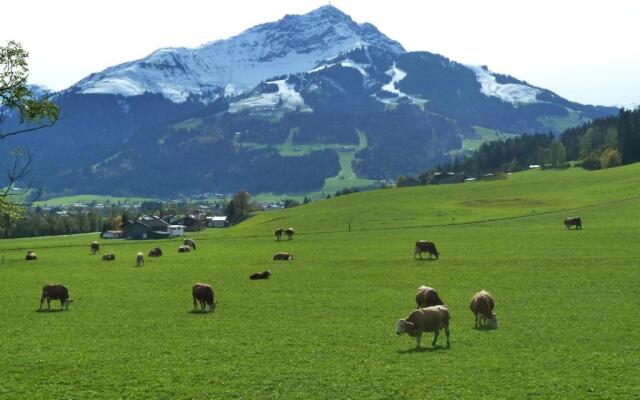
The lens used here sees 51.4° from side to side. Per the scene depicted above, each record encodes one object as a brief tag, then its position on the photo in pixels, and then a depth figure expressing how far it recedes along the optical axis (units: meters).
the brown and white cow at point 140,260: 66.50
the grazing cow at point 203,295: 37.47
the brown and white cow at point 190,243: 86.81
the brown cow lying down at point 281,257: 64.38
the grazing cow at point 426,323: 27.12
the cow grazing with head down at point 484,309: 30.23
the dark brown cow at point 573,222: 80.38
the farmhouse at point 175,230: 172.62
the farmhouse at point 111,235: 169.50
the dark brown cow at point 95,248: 89.69
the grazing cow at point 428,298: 32.66
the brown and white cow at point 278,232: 90.94
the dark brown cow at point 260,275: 50.75
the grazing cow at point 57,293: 39.47
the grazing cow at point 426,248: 60.06
